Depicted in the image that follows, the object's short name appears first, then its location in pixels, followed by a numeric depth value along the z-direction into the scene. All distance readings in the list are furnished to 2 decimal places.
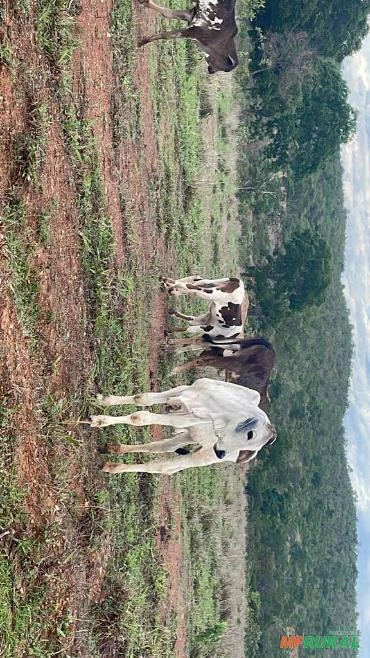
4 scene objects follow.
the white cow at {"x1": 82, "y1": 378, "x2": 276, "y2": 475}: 9.09
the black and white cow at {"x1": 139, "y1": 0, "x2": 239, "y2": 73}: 12.87
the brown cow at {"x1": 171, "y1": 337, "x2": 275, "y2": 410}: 12.27
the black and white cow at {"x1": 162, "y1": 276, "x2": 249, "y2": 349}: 12.26
